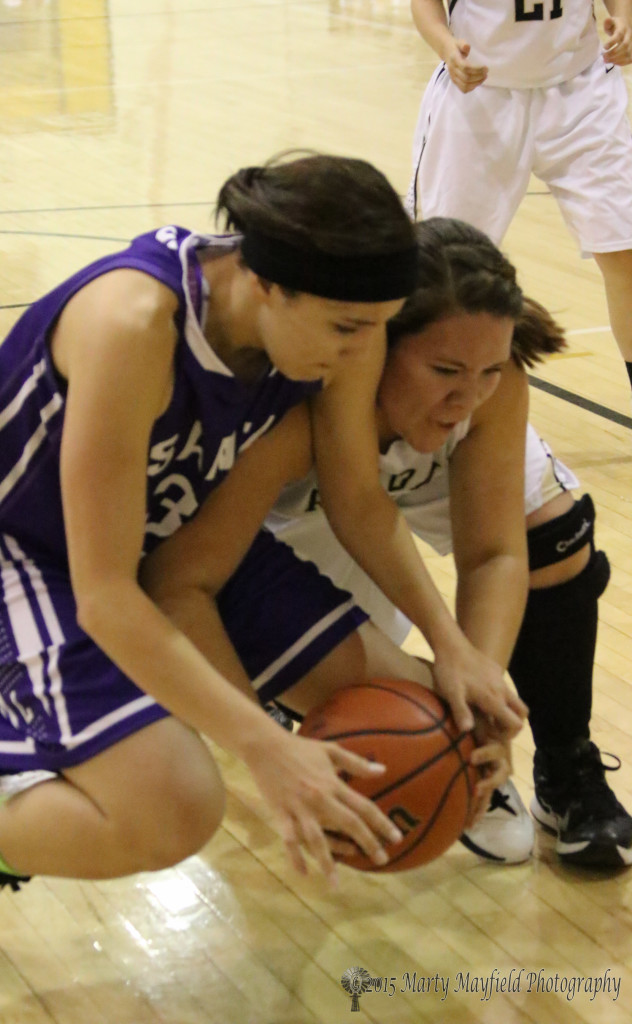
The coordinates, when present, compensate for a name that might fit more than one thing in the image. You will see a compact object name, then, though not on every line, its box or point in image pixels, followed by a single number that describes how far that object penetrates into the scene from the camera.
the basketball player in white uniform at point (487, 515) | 5.05
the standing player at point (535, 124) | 6.68
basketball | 4.95
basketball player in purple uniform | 4.80
